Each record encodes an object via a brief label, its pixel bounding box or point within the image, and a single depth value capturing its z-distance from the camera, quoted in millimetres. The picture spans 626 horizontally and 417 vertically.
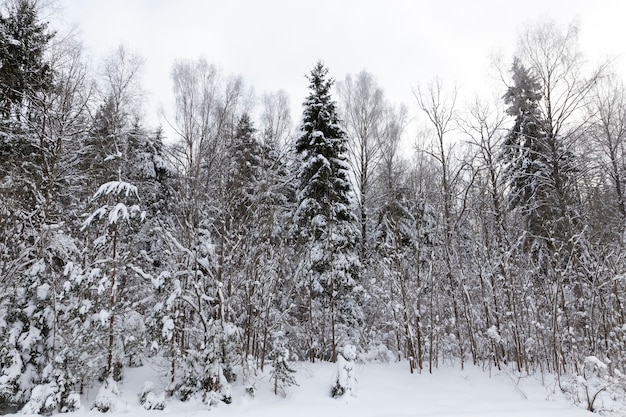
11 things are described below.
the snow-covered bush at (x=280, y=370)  7055
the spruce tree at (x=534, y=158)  10203
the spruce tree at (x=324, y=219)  10031
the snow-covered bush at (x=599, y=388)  5870
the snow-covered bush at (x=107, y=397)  6266
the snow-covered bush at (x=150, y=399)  6446
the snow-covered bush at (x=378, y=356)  9500
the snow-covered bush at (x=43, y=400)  5914
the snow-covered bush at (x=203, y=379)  6766
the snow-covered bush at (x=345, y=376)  7000
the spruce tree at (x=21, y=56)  8945
